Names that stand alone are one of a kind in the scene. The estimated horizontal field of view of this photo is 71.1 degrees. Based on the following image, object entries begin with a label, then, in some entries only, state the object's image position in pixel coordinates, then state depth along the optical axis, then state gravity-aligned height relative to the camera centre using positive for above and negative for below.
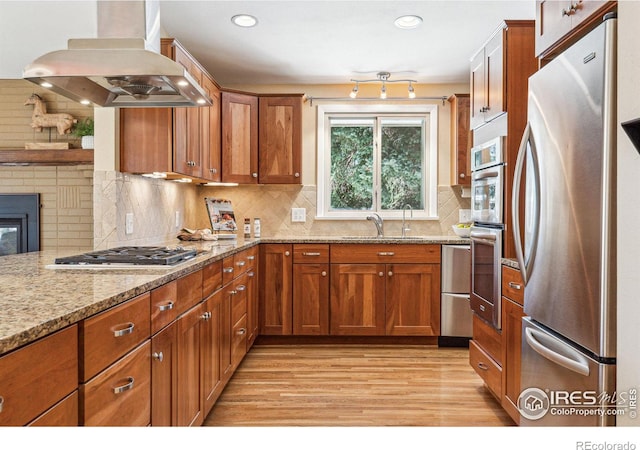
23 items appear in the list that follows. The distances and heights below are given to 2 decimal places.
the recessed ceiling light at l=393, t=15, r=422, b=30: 3.04 +1.35
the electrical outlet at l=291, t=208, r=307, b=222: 4.51 +0.02
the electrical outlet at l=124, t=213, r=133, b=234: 2.86 -0.05
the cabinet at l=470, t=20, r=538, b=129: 2.44 +0.85
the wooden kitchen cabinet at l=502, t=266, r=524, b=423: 2.21 -0.60
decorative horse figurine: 4.70 +1.02
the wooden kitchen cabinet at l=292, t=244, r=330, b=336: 3.87 -0.62
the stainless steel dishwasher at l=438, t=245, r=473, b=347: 3.79 -0.66
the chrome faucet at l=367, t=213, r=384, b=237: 4.31 -0.06
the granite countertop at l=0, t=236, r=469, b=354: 0.92 -0.22
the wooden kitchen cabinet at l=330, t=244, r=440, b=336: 3.83 -0.63
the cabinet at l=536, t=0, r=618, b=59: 1.50 +0.74
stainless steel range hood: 1.89 +0.64
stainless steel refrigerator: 1.35 -0.07
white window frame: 4.47 +0.59
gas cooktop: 1.86 -0.18
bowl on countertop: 4.05 -0.12
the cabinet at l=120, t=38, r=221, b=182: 2.82 +0.50
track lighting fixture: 4.11 +1.28
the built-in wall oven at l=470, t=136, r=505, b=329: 2.47 -0.07
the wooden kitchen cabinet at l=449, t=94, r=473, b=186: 4.20 +0.72
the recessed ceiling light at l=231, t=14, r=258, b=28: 3.03 +1.35
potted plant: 4.51 +0.90
